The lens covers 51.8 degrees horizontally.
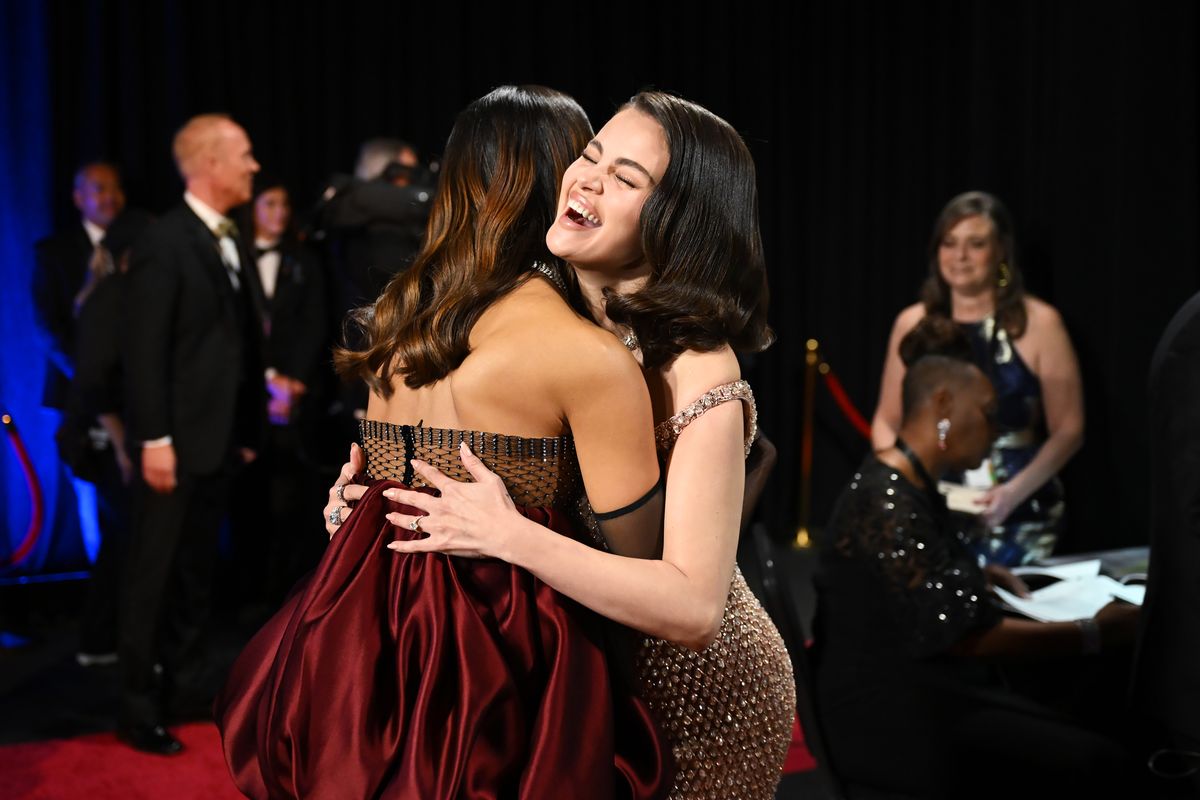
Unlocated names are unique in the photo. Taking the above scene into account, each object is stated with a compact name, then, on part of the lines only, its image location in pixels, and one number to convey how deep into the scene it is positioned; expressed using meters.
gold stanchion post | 6.38
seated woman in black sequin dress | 2.56
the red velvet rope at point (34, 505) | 4.50
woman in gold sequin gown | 1.41
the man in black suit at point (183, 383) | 3.52
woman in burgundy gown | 1.35
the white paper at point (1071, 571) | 2.87
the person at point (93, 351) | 4.04
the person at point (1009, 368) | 3.88
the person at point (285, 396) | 4.59
